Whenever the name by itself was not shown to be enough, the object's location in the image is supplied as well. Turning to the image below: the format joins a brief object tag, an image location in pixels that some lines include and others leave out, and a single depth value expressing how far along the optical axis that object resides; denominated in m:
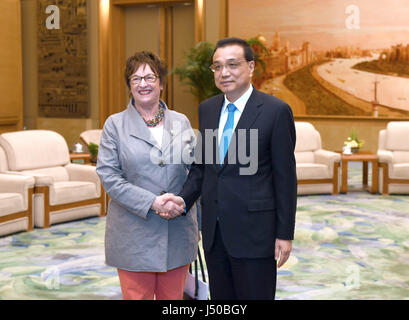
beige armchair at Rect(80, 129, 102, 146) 9.30
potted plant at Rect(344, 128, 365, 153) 9.23
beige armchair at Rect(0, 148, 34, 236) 6.07
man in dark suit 2.31
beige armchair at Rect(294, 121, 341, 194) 8.55
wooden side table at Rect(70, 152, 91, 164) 8.39
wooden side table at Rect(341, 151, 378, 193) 8.70
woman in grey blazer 2.61
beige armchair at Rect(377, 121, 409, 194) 8.59
